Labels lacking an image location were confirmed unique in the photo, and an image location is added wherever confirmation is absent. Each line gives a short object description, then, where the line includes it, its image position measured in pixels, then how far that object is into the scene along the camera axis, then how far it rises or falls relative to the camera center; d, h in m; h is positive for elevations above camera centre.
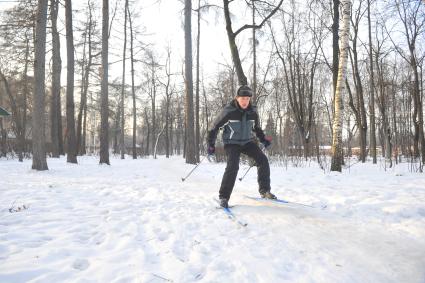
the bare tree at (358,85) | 18.56 +3.70
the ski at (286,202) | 5.06 -0.89
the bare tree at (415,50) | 17.23 +5.55
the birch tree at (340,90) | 9.38 +1.76
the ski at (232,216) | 4.00 -0.94
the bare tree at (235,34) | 11.39 +4.35
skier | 4.90 +0.15
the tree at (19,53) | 12.76 +5.61
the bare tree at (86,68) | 23.09 +6.57
